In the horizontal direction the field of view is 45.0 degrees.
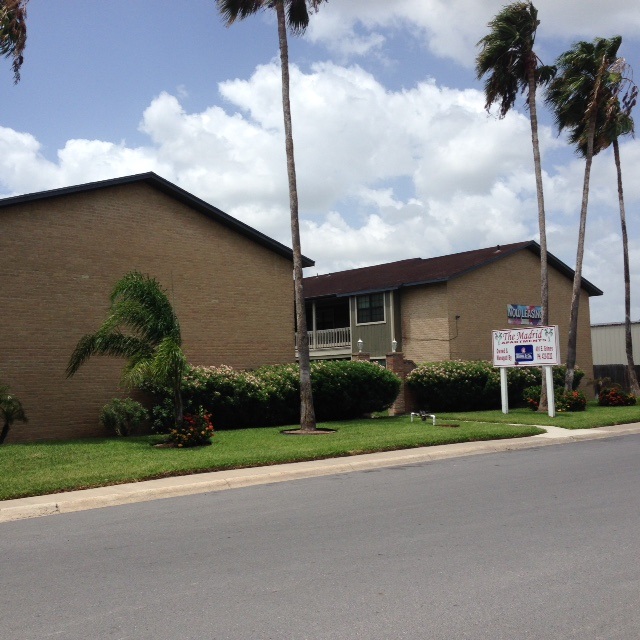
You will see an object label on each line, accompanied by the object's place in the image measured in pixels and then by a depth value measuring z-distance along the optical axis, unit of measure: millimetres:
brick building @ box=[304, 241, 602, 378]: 32906
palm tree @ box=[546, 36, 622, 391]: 27328
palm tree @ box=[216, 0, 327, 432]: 19875
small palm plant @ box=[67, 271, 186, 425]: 16516
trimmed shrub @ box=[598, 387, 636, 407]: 29672
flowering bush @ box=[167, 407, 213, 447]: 16391
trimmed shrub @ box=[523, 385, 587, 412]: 27172
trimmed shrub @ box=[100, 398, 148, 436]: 19791
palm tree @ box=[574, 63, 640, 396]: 27625
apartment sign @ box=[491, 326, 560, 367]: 23766
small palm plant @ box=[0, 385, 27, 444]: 17469
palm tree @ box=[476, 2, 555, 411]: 25875
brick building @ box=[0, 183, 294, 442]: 19375
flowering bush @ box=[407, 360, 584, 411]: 27953
